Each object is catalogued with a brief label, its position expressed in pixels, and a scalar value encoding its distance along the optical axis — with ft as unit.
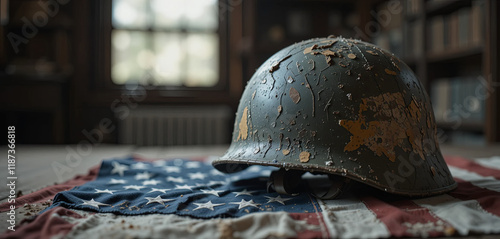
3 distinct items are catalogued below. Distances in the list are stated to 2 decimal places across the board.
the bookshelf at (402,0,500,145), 8.29
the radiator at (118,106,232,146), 11.35
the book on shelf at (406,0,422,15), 10.28
